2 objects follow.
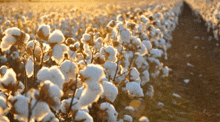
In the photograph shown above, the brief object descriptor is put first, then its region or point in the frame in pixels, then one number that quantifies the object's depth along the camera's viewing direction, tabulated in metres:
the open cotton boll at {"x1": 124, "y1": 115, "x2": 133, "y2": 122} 2.88
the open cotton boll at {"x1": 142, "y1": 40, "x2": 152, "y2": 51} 4.04
